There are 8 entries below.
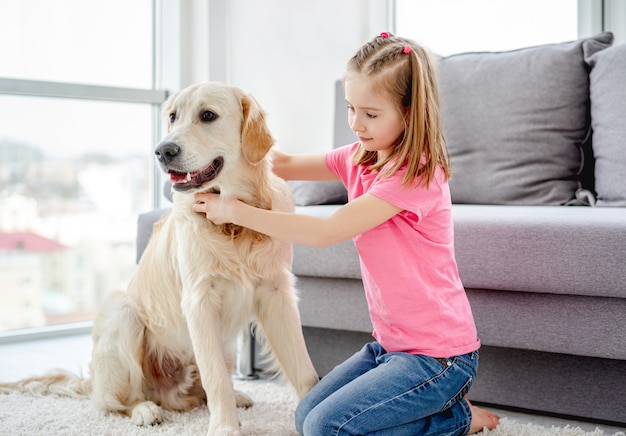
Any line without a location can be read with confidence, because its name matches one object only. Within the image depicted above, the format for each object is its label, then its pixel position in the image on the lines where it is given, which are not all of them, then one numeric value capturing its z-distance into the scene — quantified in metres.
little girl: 1.50
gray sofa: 1.69
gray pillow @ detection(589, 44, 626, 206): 2.26
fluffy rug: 1.70
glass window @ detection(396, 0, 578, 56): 3.11
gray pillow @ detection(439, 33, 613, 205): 2.46
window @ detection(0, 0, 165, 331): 3.33
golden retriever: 1.62
